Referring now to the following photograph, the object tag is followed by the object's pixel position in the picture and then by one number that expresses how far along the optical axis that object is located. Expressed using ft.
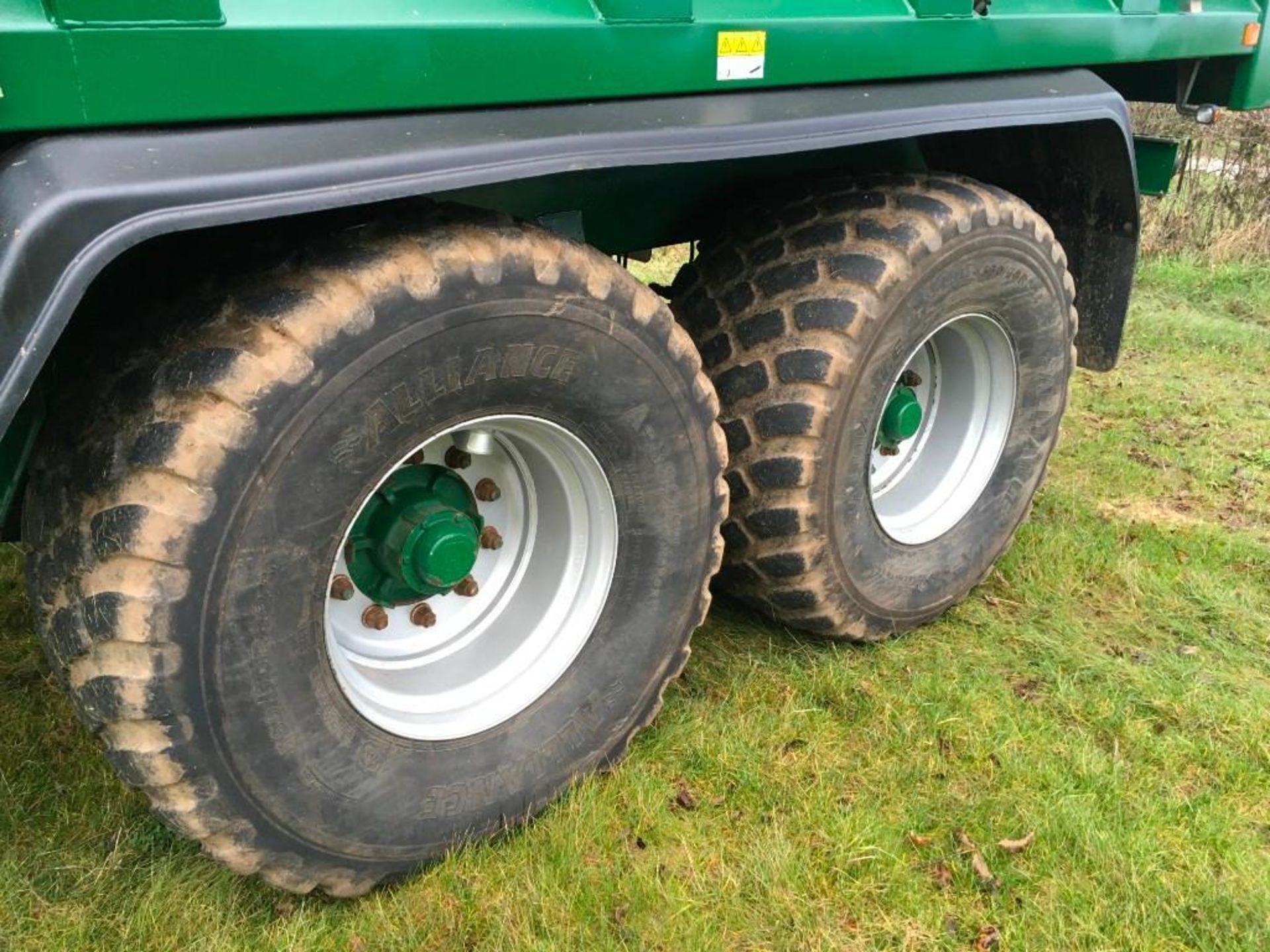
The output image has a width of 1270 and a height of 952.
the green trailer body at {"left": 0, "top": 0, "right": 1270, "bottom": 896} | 4.99
